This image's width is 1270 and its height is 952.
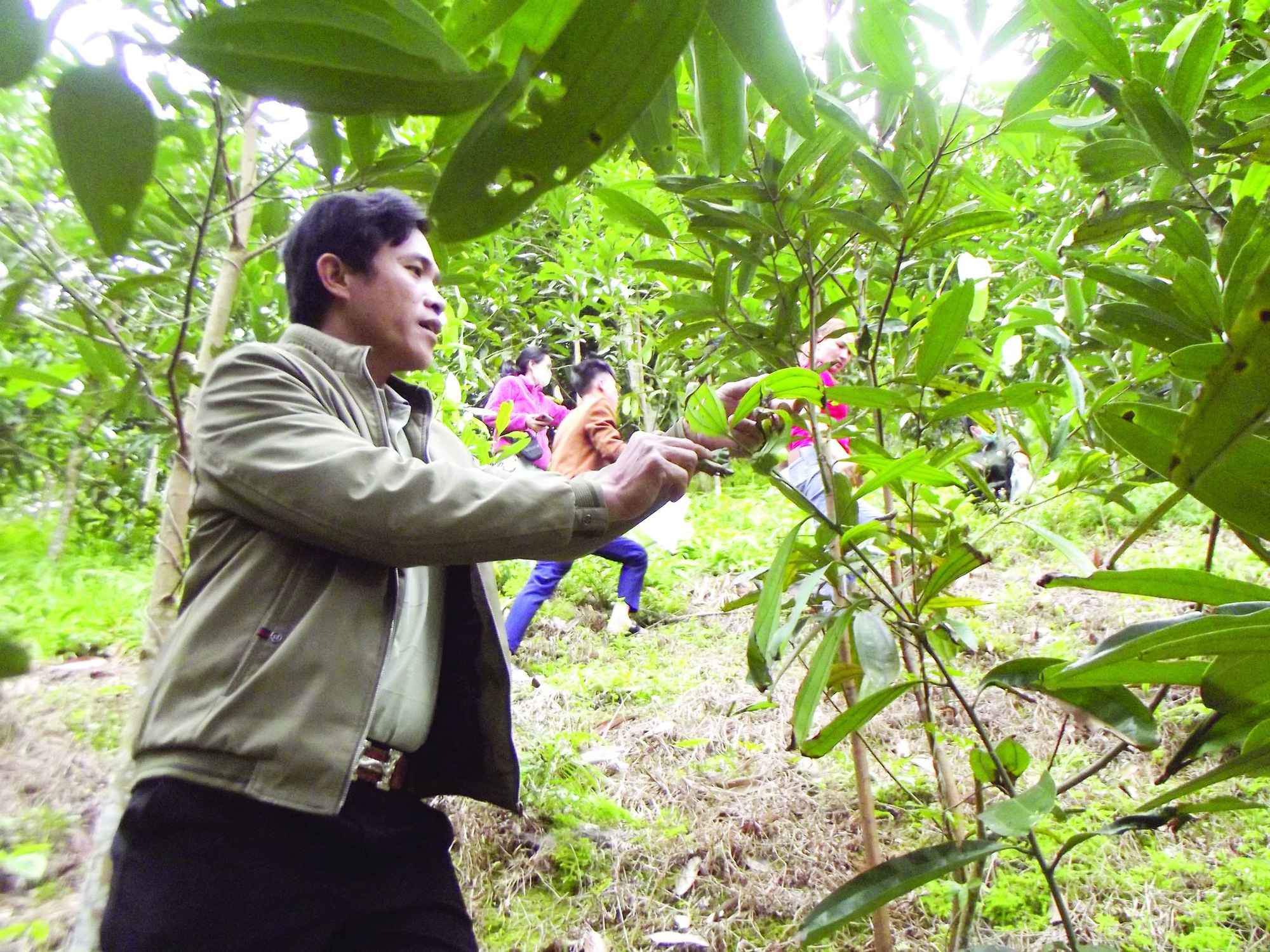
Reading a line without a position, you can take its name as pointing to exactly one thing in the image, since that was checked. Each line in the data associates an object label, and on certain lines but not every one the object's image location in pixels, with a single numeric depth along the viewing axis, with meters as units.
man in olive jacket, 0.83
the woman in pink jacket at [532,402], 3.31
